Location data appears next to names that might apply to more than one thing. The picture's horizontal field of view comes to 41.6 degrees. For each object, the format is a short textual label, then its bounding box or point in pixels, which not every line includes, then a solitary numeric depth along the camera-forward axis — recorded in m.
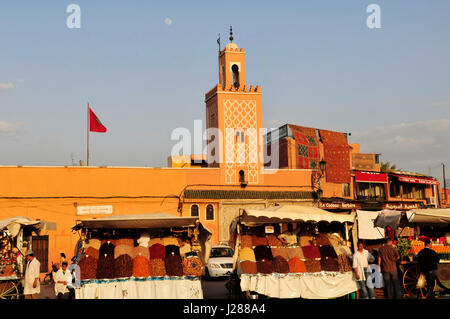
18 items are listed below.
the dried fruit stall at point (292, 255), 15.52
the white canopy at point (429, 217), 16.42
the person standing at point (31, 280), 15.38
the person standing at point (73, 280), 14.55
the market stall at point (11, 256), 15.80
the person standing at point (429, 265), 15.13
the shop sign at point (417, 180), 42.47
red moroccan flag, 34.28
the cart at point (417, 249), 15.93
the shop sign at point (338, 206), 35.95
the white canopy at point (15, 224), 16.00
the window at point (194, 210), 33.53
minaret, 35.09
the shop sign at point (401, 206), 40.47
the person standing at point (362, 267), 15.73
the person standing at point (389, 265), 15.30
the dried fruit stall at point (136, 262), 14.78
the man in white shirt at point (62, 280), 16.47
